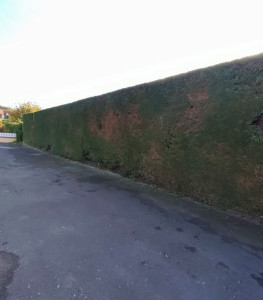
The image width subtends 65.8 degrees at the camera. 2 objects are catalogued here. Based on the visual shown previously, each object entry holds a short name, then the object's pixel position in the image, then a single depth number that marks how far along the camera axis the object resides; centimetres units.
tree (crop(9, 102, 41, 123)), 3644
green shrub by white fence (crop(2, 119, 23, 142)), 2510
